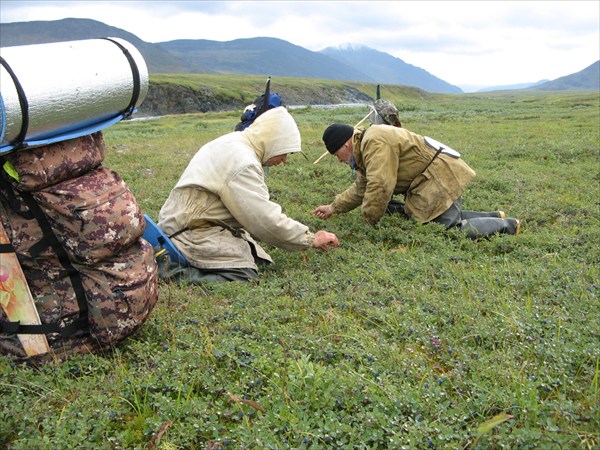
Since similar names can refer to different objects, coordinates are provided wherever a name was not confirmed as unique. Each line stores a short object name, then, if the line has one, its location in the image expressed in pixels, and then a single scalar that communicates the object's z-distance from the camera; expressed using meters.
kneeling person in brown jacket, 7.69
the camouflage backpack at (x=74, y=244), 3.83
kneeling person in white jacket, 5.99
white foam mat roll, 3.44
